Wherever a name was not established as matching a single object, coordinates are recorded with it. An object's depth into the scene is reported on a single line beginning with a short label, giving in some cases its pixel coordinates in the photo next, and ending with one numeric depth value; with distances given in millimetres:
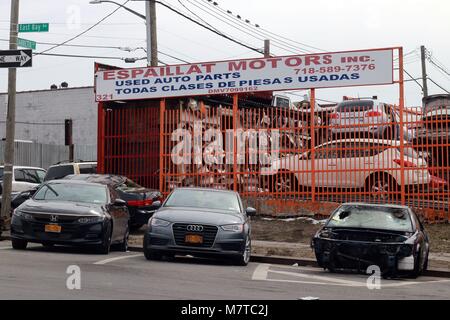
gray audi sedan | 14648
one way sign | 19875
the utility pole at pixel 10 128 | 20625
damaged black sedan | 13578
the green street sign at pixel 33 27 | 19609
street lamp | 27953
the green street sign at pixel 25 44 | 20891
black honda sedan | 15586
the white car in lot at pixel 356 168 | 20312
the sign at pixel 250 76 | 20766
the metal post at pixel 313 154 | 21219
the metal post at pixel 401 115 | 20188
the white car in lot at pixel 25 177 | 23891
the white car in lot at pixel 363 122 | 20703
